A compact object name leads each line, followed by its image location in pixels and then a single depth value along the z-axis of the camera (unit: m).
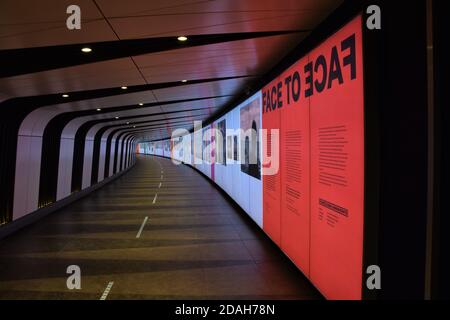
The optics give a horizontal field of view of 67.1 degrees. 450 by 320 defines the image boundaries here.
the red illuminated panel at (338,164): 3.91
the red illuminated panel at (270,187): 7.38
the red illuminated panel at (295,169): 5.65
